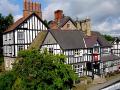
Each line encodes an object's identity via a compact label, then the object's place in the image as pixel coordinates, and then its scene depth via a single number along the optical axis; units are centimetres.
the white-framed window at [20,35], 4141
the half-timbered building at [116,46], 5919
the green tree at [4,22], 5344
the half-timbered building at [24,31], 4131
